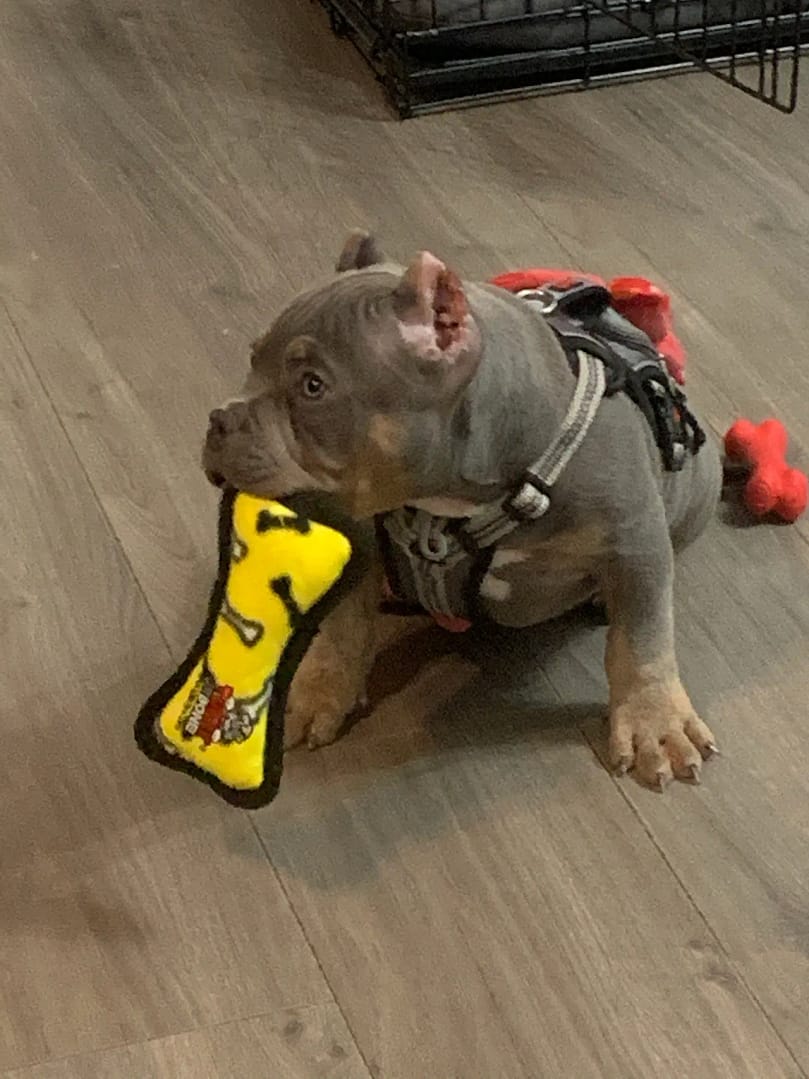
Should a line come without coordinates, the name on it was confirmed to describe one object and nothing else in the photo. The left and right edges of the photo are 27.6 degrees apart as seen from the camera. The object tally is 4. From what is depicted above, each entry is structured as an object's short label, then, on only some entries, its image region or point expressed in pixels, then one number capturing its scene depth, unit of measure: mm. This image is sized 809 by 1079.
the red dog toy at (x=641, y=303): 1578
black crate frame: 2514
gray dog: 1213
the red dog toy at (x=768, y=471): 1734
